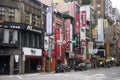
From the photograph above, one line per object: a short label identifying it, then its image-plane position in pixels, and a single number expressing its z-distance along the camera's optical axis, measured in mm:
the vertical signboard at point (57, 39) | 33540
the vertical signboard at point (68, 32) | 37108
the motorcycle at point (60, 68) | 27930
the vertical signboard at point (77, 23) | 40736
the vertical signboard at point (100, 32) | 53939
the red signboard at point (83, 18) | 42526
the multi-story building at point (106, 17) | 60312
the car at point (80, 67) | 32461
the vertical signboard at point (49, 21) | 30400
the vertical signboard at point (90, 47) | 46579
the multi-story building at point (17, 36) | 26085
